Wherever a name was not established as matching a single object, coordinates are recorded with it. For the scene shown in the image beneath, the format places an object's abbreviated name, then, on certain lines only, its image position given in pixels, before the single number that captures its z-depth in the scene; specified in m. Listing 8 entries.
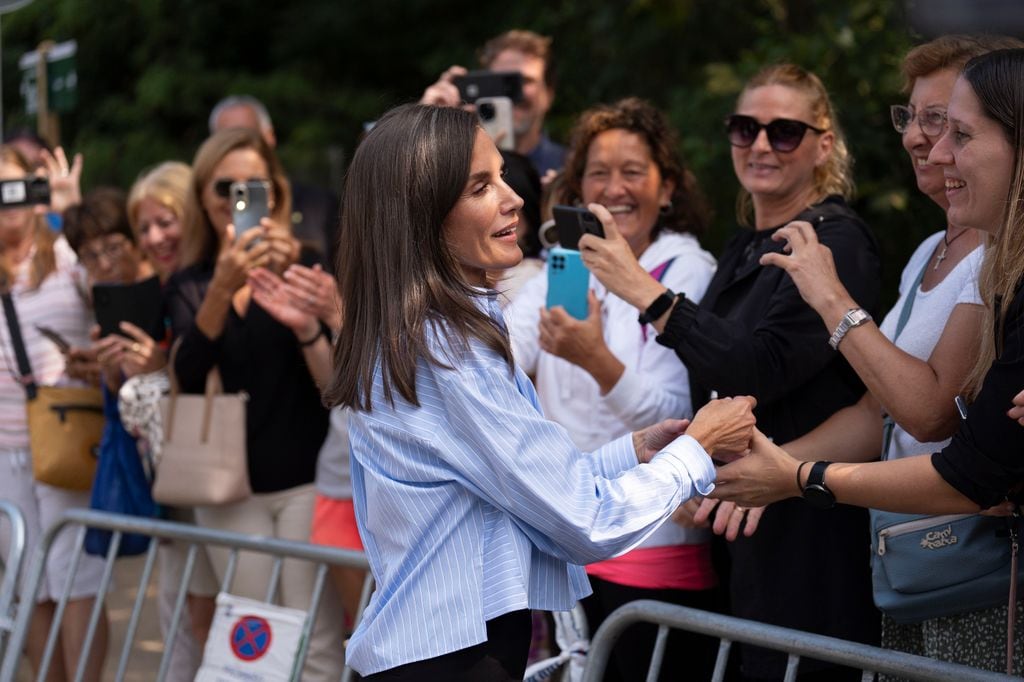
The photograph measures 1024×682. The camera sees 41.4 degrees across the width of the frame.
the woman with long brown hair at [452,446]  2.61
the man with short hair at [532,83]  5.90
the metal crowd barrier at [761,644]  2.71
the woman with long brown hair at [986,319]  2.68
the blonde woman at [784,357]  3.42
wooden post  8.30
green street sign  8.27
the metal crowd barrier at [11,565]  4.60
